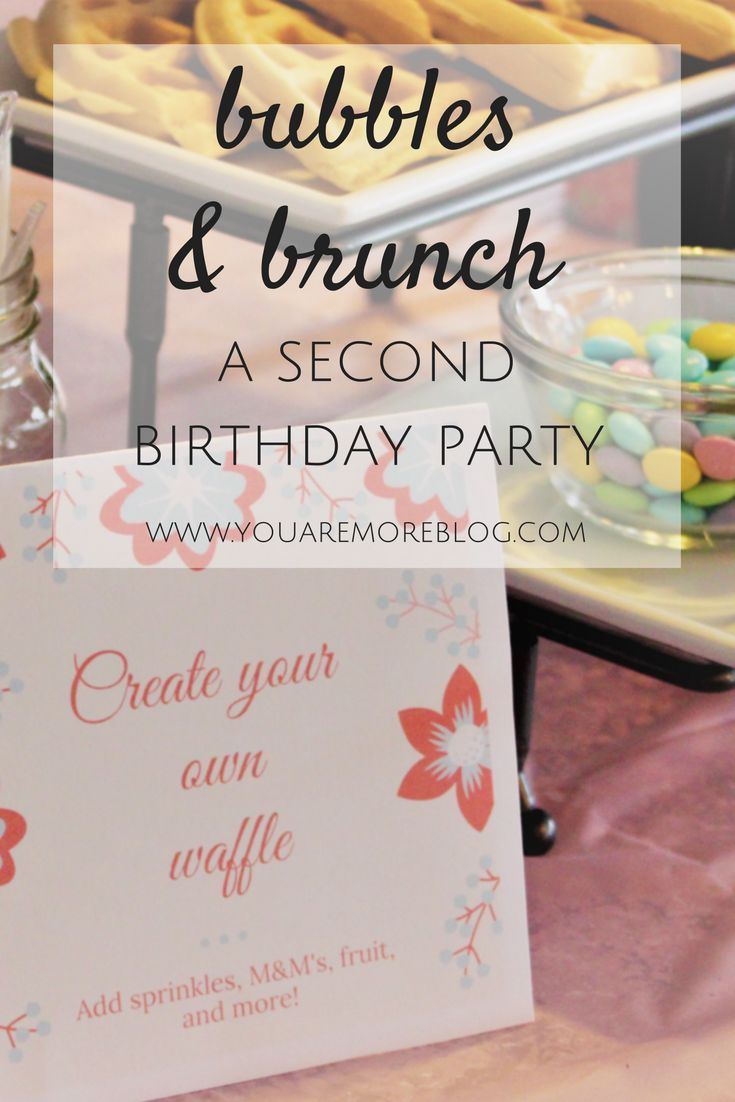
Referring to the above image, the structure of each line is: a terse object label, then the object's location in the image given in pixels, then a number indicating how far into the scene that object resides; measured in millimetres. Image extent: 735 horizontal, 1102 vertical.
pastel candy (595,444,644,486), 687
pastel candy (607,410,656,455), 680
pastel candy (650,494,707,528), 686
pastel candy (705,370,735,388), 692
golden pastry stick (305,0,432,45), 861
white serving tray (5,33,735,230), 742
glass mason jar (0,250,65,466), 668
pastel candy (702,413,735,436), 673
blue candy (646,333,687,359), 708
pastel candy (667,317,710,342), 725
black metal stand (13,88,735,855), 664
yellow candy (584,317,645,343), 724
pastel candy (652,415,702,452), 675
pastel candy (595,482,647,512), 689
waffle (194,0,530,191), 760
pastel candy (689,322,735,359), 709
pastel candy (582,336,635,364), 710
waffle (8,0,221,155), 799
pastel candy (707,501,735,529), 686
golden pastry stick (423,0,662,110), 822
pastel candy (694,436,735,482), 672
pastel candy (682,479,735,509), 681
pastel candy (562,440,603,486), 695
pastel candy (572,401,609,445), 689
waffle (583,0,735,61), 880
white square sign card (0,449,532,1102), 616
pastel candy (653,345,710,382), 697
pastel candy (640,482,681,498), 685
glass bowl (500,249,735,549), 675
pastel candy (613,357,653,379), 692
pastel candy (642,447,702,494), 679
